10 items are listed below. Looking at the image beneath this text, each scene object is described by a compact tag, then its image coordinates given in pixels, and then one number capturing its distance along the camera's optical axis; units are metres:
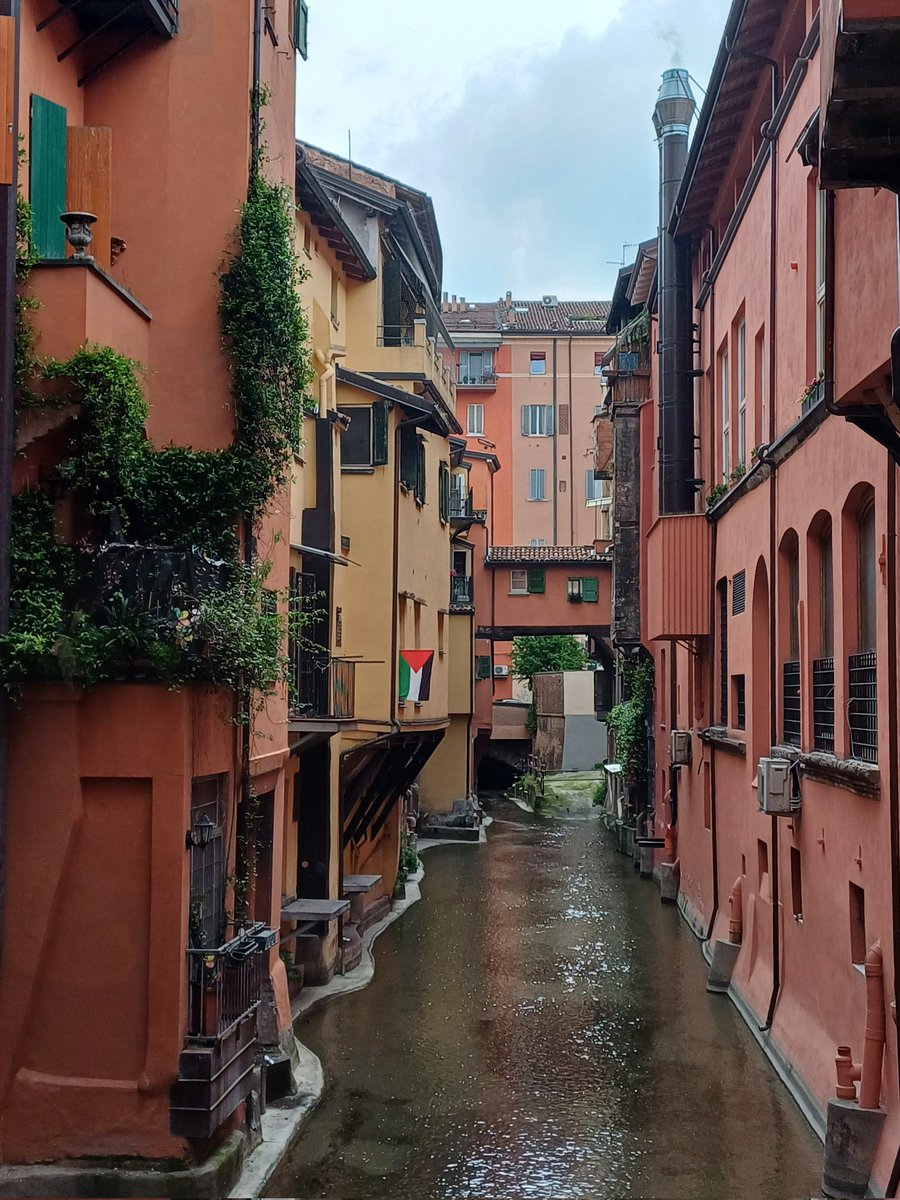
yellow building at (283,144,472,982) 18.23
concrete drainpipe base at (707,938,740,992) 17.69
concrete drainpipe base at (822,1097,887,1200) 10.02
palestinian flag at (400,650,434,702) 22.16
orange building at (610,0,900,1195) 8.98
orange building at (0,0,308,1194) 9.83
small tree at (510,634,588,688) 64.44
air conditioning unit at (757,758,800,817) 13.58
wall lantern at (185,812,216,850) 10.15
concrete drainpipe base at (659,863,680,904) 25.64
